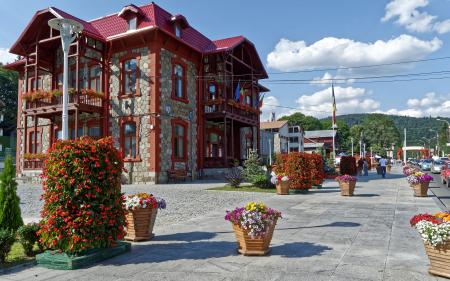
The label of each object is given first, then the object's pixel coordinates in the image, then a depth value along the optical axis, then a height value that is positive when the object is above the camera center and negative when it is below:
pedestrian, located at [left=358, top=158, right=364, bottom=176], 37.32 -0.69
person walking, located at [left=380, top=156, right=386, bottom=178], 30.14 -0.58
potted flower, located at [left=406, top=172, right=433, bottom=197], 15.31 -1.08
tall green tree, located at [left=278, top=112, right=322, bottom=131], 108.69 +11.51
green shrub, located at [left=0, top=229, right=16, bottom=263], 5.81 -1.24
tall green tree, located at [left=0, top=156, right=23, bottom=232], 6.86 -0.70
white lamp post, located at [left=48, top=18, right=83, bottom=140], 8.88 +3.10
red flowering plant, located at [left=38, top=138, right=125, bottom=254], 5.77 -0.57
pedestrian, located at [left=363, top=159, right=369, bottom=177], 35.28 -0.98
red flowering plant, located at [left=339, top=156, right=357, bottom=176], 30.48 -0.58
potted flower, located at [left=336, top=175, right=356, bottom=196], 15.39 -1.09
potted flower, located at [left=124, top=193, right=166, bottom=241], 7.24 -1.05
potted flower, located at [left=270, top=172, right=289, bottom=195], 16.16 -1.03
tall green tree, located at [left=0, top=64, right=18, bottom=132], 55.88 +10.76
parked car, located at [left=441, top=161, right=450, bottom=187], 22.59 -1.05
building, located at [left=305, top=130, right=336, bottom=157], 86.54 +5.16
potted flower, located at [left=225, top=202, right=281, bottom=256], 6.10 -1.10
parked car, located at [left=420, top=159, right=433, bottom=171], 49.41 -1.01
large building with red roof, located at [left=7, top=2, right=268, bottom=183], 21.69 +4.34
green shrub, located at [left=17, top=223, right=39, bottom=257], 6.32 -1.25
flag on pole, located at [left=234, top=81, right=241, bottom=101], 27.55 +4.83
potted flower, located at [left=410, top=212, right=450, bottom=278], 4.89 -1.11
